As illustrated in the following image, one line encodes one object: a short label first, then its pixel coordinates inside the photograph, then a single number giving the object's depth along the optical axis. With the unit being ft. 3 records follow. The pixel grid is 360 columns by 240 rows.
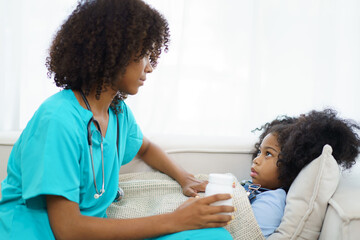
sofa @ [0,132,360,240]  4.39
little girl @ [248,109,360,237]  3.76
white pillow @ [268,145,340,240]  3.40
